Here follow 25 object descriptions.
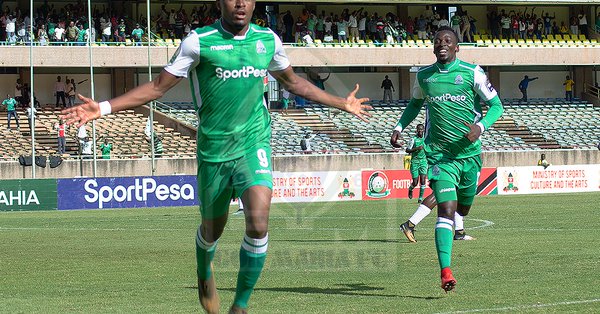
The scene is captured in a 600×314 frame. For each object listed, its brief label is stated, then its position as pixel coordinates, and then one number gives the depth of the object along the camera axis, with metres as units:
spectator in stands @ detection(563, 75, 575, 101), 61.69
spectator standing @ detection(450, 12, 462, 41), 59.62
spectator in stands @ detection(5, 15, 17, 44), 49.59
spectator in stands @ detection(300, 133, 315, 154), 46.34
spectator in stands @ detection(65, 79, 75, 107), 51.84
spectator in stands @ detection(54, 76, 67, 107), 51.44
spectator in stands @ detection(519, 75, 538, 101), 61.00
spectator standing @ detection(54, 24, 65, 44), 50.78
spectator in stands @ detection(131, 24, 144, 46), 52.62
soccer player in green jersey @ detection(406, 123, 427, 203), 28.20
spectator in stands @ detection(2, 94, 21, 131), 47.09
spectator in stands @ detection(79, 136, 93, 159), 44.22
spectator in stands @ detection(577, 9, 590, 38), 63.12
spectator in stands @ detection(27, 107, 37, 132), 47.23
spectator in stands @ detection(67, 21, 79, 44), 51.06
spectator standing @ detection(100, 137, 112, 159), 44.00
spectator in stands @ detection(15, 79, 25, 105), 51.25
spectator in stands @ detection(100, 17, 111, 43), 51.72
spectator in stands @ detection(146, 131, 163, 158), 45.44
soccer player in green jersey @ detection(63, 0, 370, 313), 8.22
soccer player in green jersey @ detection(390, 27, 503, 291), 11.54
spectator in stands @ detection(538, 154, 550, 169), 40.97
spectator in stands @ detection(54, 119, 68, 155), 44.41
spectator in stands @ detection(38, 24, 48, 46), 50.69
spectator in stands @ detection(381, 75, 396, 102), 58.72
